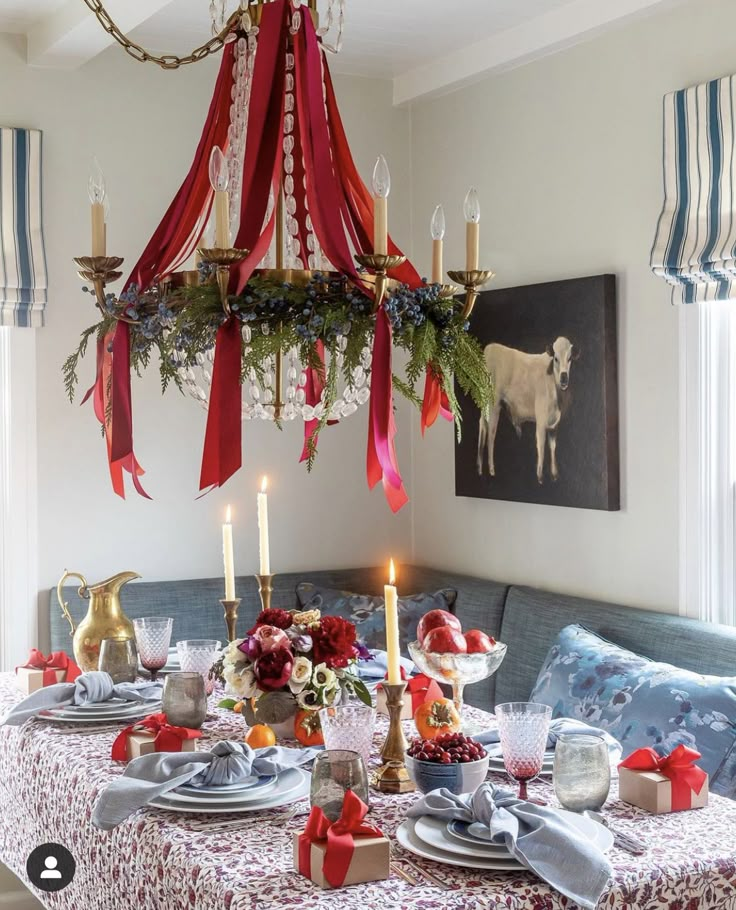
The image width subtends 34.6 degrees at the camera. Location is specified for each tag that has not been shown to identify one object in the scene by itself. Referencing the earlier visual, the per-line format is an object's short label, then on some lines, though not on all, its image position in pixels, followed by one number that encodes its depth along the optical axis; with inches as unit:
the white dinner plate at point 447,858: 63.9
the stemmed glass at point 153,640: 104.6
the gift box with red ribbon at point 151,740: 84.8
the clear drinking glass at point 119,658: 106.5
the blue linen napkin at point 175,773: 74.4
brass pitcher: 110.7
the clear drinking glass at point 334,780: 68.7
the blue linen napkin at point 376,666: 110.5
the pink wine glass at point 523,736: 72.9
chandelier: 76.2
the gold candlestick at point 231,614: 102.2
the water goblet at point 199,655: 100.2
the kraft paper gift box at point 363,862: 62.7
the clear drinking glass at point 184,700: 89.8
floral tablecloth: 62.0
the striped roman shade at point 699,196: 120.9
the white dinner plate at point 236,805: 73.1
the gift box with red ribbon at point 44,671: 109.3
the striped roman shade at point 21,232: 150.6
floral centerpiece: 87.1
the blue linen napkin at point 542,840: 61.9
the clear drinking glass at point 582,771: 72.6
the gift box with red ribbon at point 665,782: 74.8
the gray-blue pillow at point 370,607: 150.1
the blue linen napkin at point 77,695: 98.2
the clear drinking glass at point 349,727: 78.4
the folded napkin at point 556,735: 85.4
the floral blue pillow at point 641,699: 102.7
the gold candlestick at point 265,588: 101.0
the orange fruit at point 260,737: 88.4
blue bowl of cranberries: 76.2
